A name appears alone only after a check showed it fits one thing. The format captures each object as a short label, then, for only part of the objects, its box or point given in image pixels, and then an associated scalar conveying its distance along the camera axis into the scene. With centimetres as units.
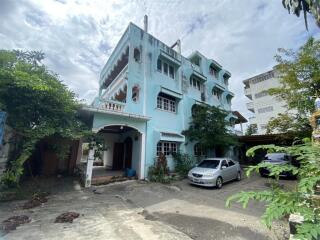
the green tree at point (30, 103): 629
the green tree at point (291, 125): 1250
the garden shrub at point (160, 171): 1161
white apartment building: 3641
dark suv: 1429
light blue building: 1196
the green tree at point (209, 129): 1496
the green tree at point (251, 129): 3328
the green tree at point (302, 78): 1184
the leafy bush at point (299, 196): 191
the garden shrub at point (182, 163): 1350
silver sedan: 1043
